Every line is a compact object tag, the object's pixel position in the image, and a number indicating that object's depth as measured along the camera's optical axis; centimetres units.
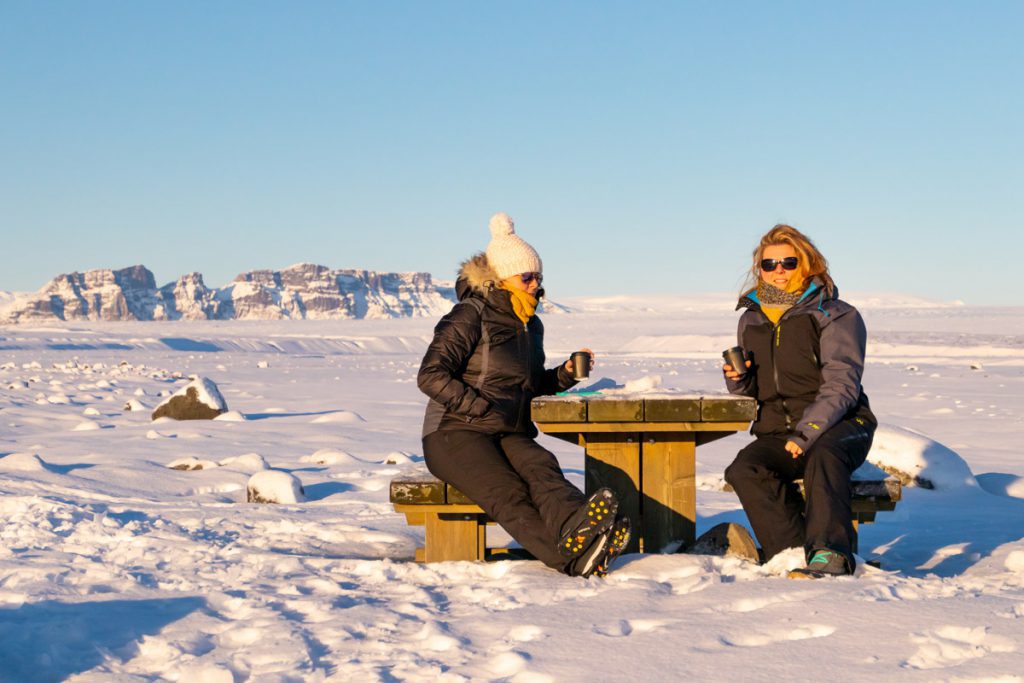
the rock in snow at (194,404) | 1227
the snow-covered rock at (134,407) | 1359
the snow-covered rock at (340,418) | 1227
